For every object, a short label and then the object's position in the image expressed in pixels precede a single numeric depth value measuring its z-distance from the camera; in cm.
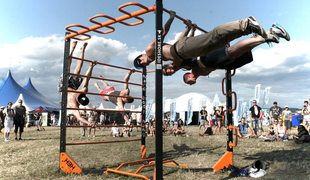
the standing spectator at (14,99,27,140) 773
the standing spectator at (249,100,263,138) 815
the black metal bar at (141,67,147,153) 411
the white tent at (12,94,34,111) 1716
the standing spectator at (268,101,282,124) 895
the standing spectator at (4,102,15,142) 742
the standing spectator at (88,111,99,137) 914
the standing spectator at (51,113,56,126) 1951
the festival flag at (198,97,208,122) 1869
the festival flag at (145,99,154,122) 1392
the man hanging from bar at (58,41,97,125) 393
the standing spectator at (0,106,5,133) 845
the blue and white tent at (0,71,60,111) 1691
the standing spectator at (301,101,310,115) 873
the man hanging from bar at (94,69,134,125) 438
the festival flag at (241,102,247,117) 1646
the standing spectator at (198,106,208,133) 1058
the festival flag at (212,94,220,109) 1844
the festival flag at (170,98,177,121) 1723
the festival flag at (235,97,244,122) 1613
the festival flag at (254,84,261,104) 1591
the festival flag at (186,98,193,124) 1764
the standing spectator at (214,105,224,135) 948
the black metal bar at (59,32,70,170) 334
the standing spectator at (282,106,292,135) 966
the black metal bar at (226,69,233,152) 343
